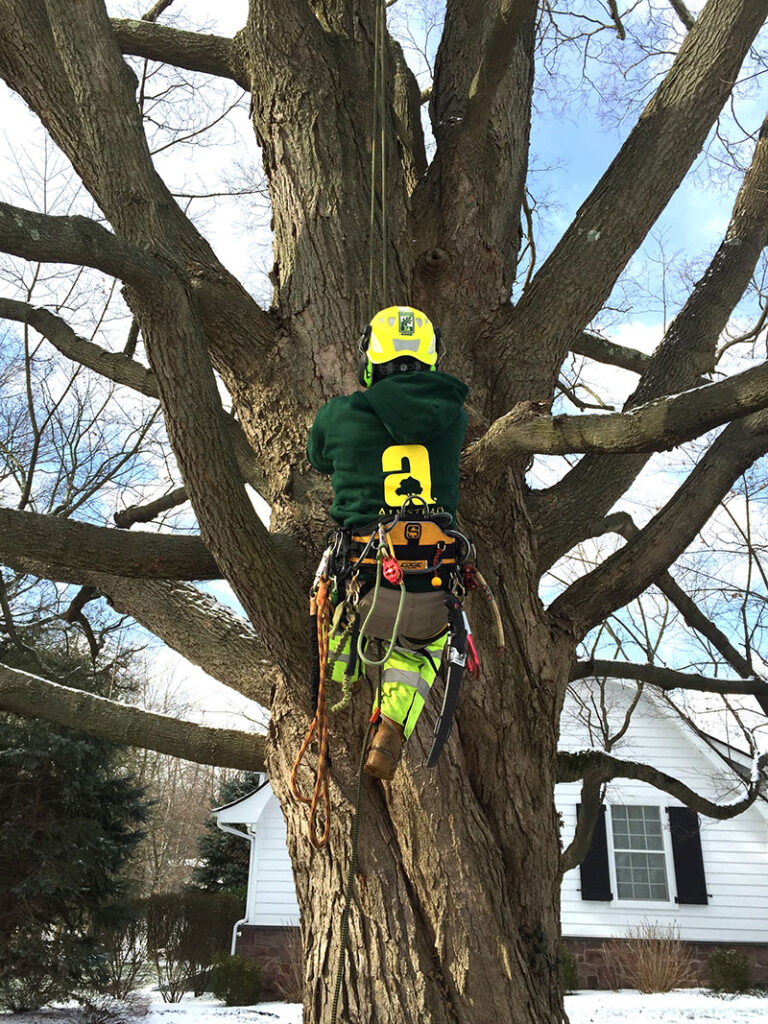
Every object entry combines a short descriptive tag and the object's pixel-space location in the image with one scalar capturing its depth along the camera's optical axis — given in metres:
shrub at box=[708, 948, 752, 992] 13.52
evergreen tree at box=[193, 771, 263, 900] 20.34
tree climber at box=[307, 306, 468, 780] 3.16
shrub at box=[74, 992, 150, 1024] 11.11
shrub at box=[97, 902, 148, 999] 11.71
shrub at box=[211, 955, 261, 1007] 13.53
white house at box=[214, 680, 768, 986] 14.30
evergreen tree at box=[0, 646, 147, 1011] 10.63
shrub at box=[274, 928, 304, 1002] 14.05
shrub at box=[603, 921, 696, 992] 13.29
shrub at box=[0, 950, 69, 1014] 10.56
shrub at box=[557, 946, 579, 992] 13.38
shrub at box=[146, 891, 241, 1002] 14.63
